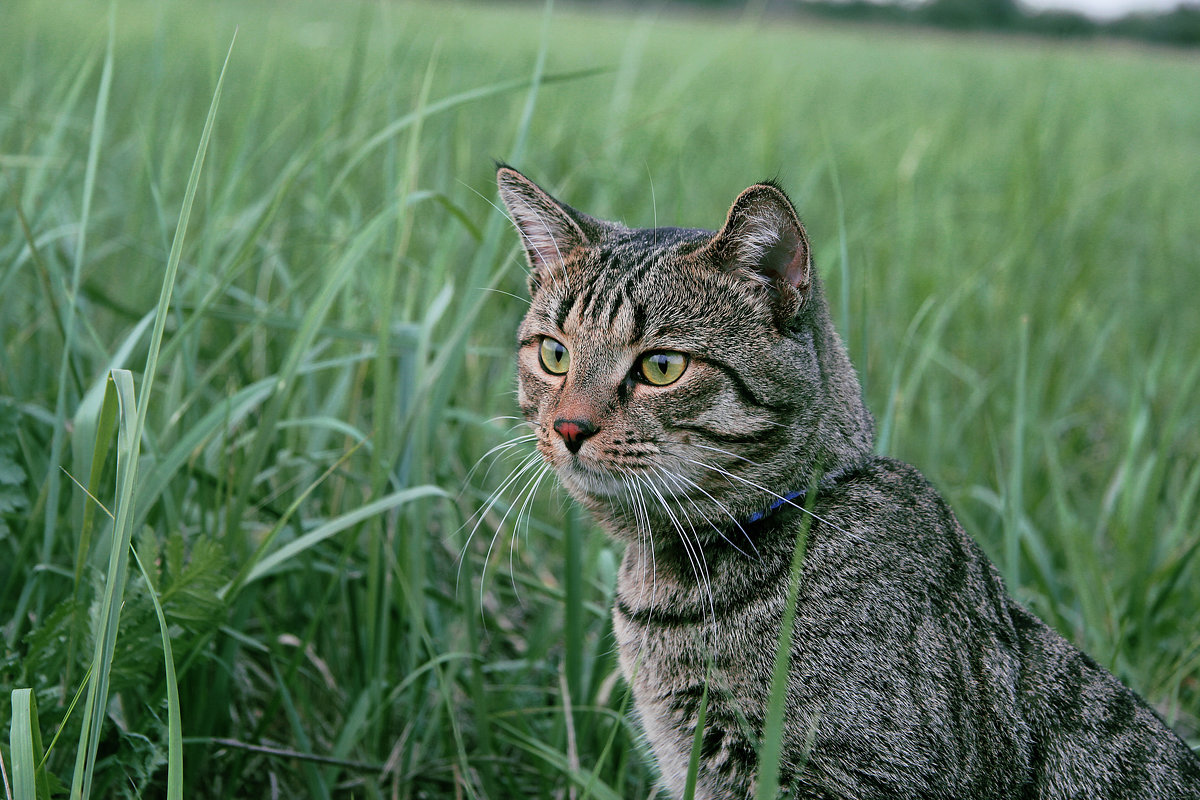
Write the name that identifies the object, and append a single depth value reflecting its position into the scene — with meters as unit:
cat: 0.72
